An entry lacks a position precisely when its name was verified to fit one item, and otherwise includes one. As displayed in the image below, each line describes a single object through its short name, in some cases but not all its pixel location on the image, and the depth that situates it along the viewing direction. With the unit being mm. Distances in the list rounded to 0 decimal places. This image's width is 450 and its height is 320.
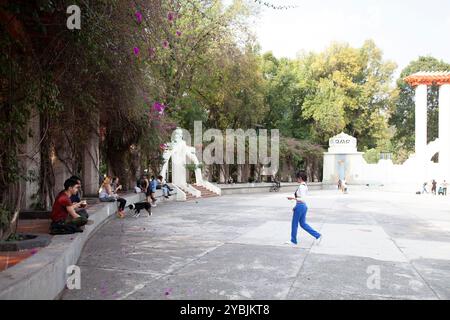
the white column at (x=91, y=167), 14312
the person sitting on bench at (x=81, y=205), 7895
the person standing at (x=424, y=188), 32403
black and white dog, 12734
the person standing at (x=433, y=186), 30922
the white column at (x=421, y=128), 35062
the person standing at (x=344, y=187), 29228
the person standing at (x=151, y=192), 15324
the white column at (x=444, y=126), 34469
